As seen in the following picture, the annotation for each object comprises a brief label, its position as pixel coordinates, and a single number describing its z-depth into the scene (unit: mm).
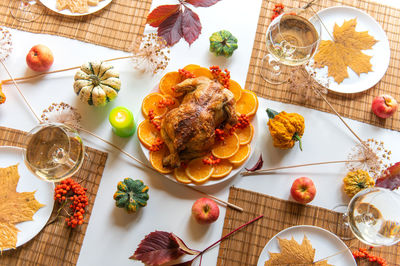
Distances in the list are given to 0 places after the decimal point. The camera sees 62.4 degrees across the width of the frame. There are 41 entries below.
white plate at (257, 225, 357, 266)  1548
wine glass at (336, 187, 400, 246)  1417
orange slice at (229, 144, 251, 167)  1582
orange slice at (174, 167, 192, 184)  1563
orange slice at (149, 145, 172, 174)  1561
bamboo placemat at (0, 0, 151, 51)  1758
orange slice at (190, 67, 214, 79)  1657
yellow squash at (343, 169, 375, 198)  1622
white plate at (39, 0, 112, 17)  1750
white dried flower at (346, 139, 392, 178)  1639
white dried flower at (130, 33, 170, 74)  1688
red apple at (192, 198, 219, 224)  1524
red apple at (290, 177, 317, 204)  1589
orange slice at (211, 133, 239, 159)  1580
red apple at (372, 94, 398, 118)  1703
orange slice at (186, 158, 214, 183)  1558
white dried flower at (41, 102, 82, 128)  1605
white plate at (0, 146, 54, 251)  1509
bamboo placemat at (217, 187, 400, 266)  1592
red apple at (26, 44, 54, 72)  1648
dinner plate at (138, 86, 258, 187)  1577
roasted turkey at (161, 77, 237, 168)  1460
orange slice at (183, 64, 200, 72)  1662
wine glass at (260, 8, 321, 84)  1517
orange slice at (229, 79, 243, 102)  1649
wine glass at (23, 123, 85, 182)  1354
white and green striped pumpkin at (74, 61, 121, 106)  1565
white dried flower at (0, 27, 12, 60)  1704
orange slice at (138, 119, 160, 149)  1576
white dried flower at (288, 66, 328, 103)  1727
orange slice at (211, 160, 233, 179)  1574
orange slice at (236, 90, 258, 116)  1626
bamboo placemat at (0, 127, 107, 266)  1513
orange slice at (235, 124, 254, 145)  1624
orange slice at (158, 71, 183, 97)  1638
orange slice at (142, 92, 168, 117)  1605
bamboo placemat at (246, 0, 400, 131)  1758
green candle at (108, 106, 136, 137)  1536
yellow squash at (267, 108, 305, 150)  1575
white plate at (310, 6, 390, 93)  1750
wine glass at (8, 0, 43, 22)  1758
